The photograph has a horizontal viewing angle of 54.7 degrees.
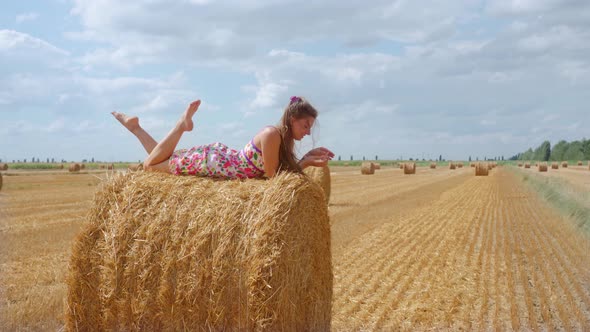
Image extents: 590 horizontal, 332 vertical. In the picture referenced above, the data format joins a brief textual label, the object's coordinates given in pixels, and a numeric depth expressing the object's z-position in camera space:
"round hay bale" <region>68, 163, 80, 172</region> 44.73
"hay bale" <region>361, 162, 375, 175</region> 42.34
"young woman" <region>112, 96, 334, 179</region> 5.08
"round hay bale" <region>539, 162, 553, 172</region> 50.92
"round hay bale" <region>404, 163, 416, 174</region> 47.01
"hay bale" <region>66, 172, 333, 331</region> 4.52
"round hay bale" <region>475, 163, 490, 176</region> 42.56
